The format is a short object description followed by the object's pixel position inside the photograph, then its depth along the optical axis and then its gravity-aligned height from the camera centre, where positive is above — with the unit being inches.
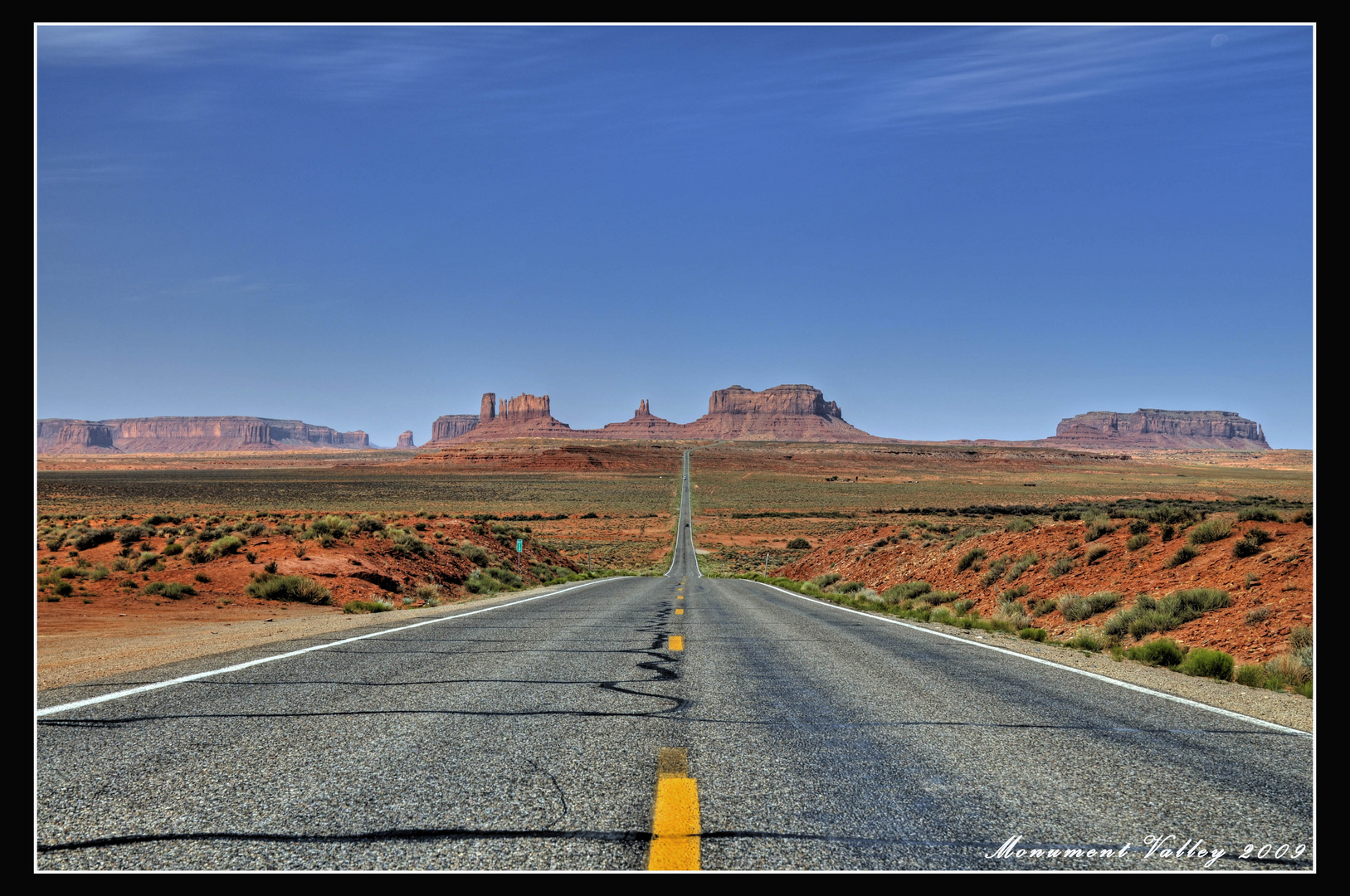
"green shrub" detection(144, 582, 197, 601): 780.0 -146.7
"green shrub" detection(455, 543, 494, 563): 1301.7 -181.8
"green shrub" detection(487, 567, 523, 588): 1223.4 -211.7
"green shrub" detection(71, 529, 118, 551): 978.7 -118.8
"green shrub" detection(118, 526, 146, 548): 1018.8 -117.9
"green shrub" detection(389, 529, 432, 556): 1130.5 -143.7
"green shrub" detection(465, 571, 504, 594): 1104.2 -201.2
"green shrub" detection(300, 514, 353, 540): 1064.2 -113.7
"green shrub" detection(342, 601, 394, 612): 753.6 -159.2
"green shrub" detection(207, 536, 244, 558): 948.6 -123.0
